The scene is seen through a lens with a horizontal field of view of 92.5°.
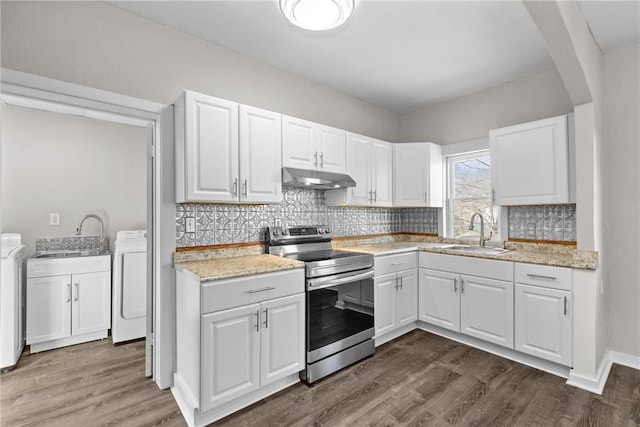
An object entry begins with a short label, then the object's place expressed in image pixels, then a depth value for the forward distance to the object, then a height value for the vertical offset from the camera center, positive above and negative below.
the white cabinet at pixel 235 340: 1.83 -0.81
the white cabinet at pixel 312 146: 2.66 +0.65
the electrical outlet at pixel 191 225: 2.39 -0.07
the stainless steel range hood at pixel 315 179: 2.58 +0.33
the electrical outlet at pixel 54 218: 3.31 -0.01
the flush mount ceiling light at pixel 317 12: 1.71 +1.17
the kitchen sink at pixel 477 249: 3.08 -0.37
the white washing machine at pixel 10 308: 2.49 -0.75
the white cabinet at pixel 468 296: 2.67 -0.78
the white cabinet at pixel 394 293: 2.91 -0.78
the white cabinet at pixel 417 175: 3.63 +0.48
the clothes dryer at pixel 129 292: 3.07 -0.77
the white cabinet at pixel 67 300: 2.87 -0.82
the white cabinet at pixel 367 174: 3.21 +0.46
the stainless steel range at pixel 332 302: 2.32 -0.71
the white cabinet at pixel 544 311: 2.35 -0.78
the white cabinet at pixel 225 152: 2.14 +0.49
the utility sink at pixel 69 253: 3.08 -0.37
